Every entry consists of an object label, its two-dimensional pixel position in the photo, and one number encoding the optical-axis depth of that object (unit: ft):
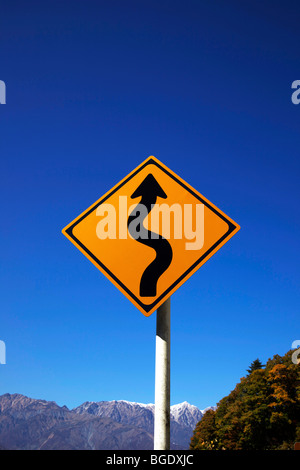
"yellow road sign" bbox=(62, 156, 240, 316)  11.09
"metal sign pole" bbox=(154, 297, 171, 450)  9.77
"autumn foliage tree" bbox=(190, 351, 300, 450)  178.29
